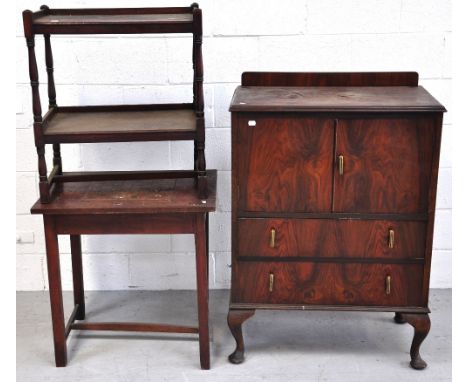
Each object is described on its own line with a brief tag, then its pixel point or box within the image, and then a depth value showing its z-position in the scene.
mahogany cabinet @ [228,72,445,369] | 2.75
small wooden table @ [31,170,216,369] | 2.81
